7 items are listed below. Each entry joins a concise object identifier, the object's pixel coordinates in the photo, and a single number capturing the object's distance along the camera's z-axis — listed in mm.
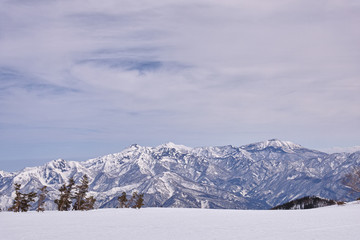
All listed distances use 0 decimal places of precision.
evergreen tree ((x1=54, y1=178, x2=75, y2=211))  106938
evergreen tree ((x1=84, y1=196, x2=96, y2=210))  112281
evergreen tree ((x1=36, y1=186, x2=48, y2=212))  101425
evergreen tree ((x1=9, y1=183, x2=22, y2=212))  99812
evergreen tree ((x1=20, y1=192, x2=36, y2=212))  100062
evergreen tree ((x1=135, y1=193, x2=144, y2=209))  108562
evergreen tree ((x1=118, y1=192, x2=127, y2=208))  126194
